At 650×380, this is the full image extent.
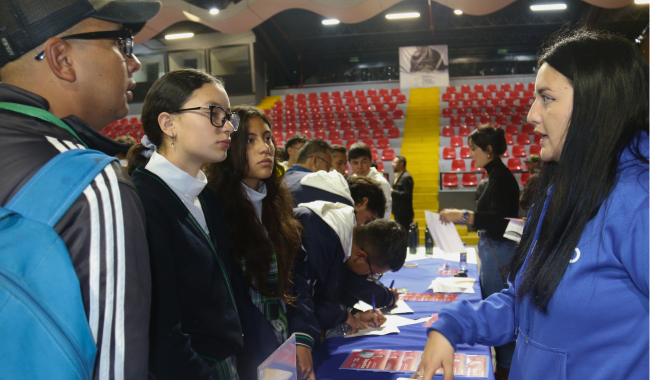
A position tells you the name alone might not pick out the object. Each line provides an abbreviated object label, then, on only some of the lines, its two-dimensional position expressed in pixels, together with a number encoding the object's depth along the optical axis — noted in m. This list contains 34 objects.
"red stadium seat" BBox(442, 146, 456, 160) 10.77
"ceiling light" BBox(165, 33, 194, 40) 14.92
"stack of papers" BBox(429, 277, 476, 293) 2.48
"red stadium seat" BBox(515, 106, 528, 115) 12.28
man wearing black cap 0.53
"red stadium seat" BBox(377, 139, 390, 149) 11.73
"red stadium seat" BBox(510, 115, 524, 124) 11.90
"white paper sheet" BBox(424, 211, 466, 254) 2.71
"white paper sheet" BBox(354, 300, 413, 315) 2.13
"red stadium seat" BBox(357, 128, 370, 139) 12.41
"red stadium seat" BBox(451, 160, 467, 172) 10.19
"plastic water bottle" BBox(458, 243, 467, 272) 2.94
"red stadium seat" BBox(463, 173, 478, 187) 9.25
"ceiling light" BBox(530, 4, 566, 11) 13.34
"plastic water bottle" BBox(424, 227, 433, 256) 3.80
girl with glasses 0.98
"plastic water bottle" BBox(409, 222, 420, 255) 3.89
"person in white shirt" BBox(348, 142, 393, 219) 4.74
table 1.44
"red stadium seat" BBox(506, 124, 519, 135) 11.62
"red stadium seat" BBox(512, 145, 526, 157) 10.28
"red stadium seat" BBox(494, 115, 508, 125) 12.10
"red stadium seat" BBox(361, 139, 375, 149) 11.62
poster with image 14.21
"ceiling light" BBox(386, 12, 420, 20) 13.57
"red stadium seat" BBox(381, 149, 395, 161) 10.89
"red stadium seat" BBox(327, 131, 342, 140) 12.32
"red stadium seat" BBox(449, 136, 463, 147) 11.34
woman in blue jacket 0.75
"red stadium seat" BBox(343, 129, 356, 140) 12.34
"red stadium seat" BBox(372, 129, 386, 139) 12.38
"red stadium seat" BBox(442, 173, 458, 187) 9.31
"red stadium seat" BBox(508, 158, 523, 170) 9.88
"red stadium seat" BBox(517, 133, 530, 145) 11.04
